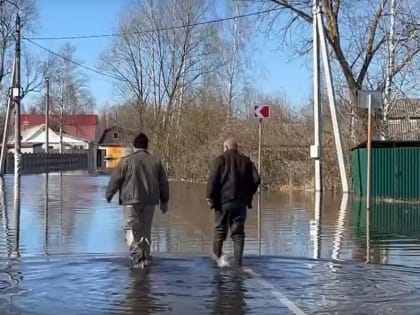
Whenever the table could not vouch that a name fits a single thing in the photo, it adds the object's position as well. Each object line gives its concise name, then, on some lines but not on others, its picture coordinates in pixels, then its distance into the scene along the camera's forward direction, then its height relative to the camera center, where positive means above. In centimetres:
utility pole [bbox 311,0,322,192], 2644 +233
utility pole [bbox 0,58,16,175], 4523 +242
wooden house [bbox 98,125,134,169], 6666 +371
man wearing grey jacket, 1138 -21
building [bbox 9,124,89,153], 12653 +590
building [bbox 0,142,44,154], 11619 +444
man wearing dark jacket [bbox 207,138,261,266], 1152 -19
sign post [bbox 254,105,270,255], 2329 +187
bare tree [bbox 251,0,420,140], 3272 +543
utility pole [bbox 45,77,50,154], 6481 +632
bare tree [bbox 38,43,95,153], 10010 +1012
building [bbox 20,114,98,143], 12438 +826
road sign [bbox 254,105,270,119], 2330 +187
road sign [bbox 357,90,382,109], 2023 +197
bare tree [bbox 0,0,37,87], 5482 +1021
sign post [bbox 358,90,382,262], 2020 +190
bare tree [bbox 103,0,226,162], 5094 +768
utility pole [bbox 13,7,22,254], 3953 +374
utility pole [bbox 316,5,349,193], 2695 +250
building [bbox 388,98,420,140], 3203 +240
